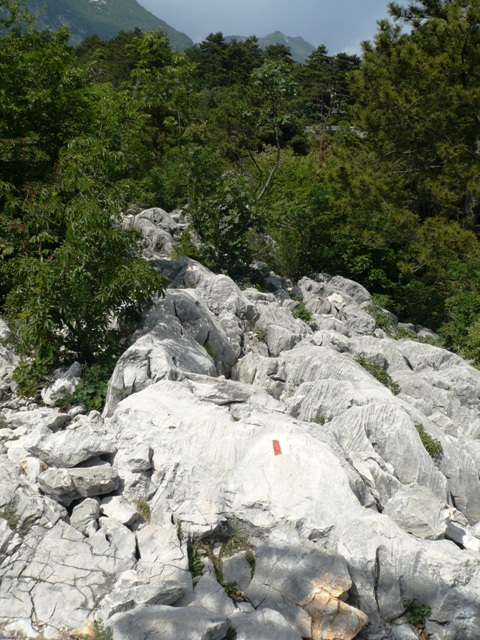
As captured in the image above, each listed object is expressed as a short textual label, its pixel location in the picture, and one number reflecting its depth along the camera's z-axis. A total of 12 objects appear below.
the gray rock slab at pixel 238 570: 6.50
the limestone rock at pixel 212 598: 5.97
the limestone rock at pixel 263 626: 5.44
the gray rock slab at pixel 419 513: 7.17
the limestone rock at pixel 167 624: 5.23
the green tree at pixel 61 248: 10.03
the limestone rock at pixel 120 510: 6.90
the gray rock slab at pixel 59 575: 5.72
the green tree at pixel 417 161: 20.88
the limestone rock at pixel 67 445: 7.41
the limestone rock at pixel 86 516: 6.70
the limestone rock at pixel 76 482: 6.97
